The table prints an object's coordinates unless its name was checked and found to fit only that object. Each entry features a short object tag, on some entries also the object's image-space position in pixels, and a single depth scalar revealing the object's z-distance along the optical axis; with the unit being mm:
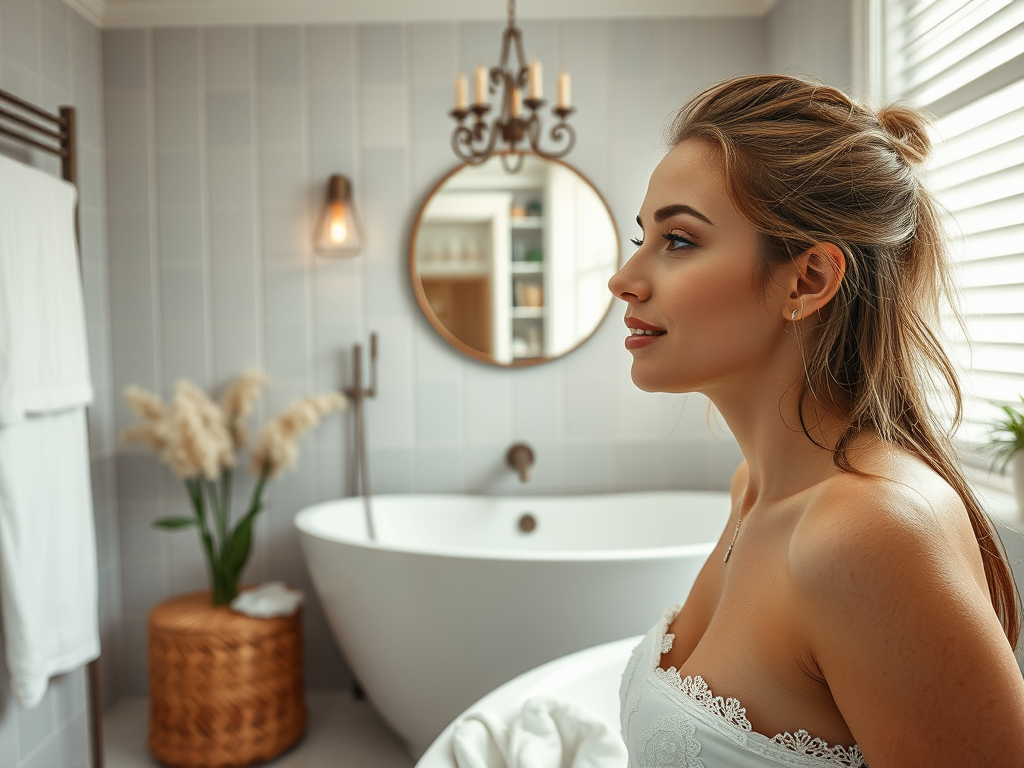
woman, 667
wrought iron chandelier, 2119
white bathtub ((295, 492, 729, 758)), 2088
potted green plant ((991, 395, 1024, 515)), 1456
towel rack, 1998
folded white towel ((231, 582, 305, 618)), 2426
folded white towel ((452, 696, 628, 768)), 1141
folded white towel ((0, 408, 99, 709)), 1857
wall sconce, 2746
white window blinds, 1610
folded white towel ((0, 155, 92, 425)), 1851
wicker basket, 2328
